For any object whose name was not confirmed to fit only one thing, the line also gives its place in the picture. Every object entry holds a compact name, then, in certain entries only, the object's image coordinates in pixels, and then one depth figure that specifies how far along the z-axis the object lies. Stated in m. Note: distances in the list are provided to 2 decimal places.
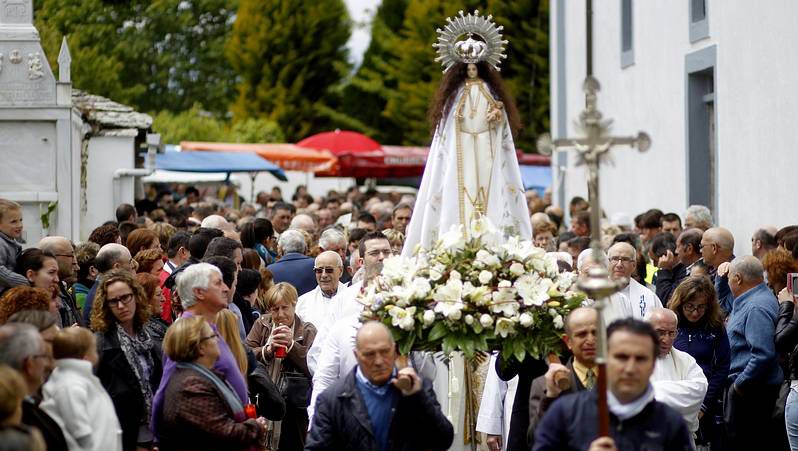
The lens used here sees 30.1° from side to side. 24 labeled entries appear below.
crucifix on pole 5.89
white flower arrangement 8.09
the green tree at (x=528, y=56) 48.94
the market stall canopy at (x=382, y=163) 30.97
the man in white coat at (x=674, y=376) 8.41
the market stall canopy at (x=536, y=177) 34.22
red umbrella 31.84
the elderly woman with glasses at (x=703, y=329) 10.05
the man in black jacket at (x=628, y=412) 6.00
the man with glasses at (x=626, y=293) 9.94
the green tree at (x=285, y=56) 59.09
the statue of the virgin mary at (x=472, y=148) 11.41
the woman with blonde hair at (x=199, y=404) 7.39
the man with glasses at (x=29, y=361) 6.54
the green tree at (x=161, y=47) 45.81
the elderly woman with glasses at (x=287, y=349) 10.03
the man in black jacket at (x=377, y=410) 7.30
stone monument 14.97
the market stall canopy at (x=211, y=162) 25.73
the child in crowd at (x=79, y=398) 6.90
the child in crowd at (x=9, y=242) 9.85
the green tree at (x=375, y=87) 57.62
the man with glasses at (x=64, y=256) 10.61
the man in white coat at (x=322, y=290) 10.94
